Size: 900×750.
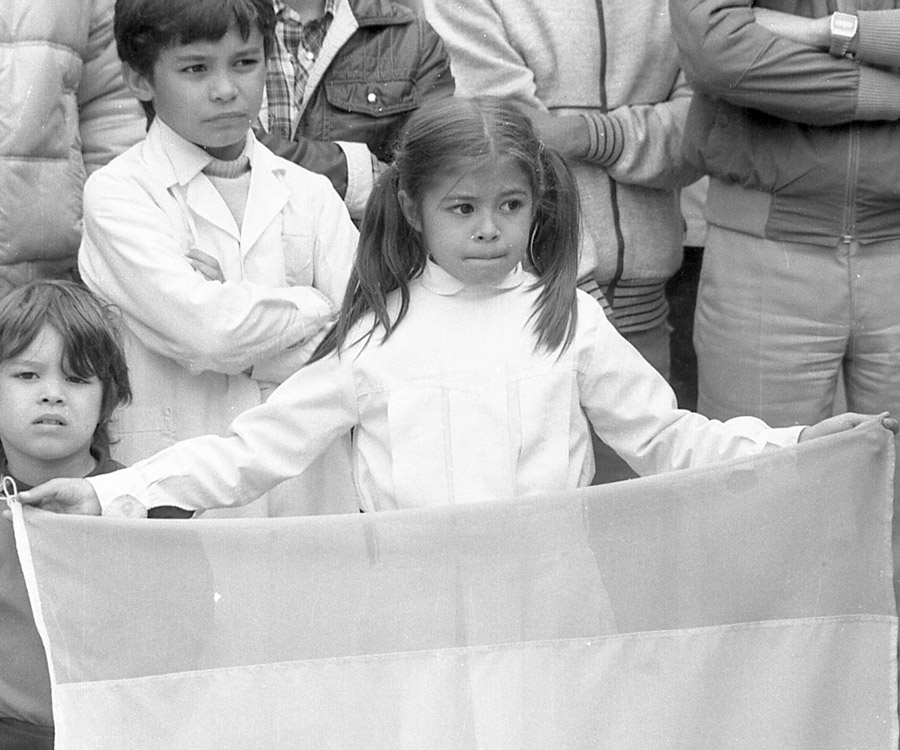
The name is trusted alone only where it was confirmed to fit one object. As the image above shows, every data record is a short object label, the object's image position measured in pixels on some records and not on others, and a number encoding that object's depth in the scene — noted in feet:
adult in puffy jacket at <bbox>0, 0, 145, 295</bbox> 24.90
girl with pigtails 20.08
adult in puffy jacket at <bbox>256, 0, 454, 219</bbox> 26.94
